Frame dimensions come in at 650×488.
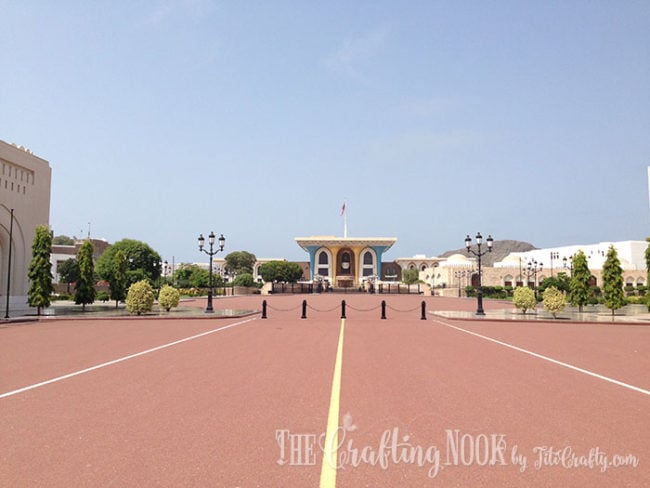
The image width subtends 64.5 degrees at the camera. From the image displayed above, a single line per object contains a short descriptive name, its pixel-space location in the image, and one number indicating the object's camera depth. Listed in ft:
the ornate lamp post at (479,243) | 87.65
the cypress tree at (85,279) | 102.22
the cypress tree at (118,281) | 112.88
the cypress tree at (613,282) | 87.45
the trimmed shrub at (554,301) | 81.87
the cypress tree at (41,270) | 82.12
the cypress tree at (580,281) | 98.37
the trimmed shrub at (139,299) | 83.20
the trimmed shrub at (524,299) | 86.17
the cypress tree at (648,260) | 100.73
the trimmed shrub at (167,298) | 91.86
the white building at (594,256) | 377.09
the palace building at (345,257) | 368.42
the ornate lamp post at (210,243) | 90.51
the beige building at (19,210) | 95.86
